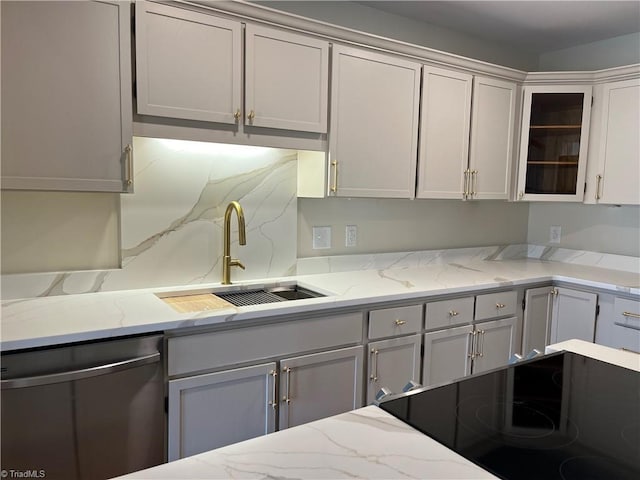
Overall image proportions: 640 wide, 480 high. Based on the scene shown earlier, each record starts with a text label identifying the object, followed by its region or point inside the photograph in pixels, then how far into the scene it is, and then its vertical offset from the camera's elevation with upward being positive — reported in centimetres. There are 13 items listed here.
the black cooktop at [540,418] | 86 -47
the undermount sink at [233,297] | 211 -51
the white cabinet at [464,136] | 271 +38
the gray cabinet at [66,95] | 165 +33
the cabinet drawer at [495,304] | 263 -59
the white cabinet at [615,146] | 289 +36
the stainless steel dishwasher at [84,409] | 148 -74
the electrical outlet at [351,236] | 288 -25
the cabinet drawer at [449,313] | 243 -60
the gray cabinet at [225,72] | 187 +51
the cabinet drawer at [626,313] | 260 -60
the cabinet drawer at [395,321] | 224 -60
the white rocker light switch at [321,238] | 275 -25
